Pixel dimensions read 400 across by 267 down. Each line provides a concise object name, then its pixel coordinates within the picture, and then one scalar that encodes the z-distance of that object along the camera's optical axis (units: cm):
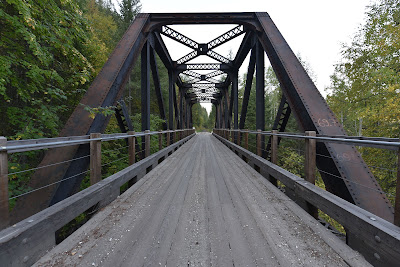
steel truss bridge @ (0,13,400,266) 145
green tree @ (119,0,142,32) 1902
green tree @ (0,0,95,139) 361
